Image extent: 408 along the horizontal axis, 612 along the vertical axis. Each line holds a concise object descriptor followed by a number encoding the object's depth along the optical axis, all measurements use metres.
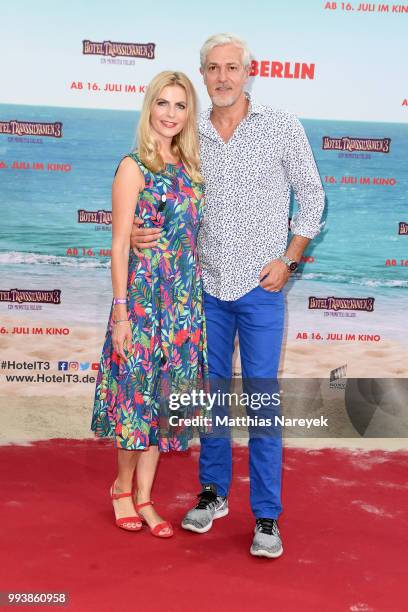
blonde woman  2.47
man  2.57
